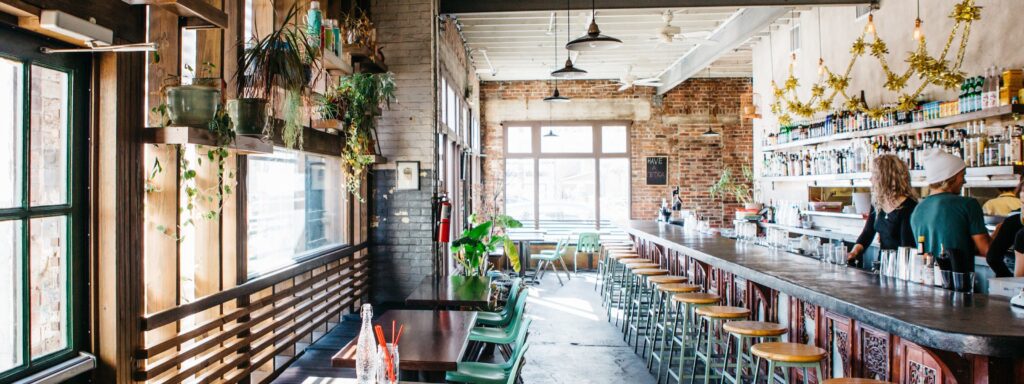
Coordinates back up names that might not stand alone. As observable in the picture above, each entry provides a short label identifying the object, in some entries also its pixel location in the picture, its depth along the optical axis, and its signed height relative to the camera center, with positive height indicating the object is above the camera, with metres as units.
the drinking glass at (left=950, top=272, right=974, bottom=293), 2.74 -0.39
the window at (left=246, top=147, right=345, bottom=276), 3.82 -0.08
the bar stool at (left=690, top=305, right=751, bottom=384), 3.60 -0.69
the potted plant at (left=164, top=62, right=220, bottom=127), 2.63 +0.40
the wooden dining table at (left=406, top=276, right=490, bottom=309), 4.31 -0.71
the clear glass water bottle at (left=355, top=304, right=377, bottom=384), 2.12 -0.54
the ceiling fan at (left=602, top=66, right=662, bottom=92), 9.78 +1.82
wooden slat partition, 2.83 -0.72
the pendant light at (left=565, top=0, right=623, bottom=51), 4.94 +1.20
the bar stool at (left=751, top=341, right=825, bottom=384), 2.69 -0.69
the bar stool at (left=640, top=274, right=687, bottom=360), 4.91 -0.81
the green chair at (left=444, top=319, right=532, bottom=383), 3.27 -0.94
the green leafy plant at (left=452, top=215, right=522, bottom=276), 5.73 -0.50
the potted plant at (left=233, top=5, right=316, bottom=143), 2.95 +0.56
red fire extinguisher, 5.63 -0.25
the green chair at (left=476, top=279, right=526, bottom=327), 4.55 -0.89
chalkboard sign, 11.56 +0.38
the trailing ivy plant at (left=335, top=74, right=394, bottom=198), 4.89 +0.65
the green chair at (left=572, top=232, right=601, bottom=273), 10.15 -0.78
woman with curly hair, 3.66 -0.02
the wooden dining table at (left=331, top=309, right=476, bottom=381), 2.76 -0.72
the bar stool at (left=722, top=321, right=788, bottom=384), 3.15 -0.68
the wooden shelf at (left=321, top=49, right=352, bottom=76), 4.28 +0.94
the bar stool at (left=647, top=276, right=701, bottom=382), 4.52 -0.76
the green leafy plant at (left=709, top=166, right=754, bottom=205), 11.26 +0.15
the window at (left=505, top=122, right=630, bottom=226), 11.71 +0.41
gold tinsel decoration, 4.88 +1.06
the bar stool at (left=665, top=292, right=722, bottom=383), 4.01 -0.68
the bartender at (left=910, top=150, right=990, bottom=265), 3.22 -0.10
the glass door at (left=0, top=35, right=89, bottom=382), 2.14 -0.05
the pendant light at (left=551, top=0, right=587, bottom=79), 6.19 +1.21
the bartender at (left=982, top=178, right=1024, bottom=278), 3.44 -0.28
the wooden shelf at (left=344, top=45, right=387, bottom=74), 4.91 +1.09
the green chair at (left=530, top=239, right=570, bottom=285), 9.85 -0.95
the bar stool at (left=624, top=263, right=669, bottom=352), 5.45 -1.00
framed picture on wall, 5.82 +0.18
